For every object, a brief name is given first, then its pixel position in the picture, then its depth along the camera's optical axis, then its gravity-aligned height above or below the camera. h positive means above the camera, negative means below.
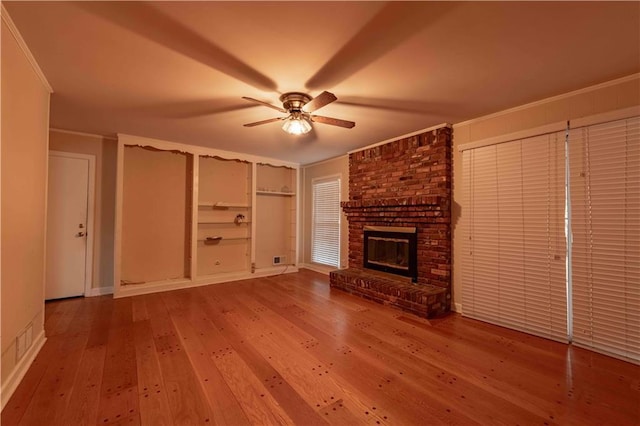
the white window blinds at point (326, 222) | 5.61 -0.12
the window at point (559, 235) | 2.38 -0.17
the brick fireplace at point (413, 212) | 3.57 +0.08
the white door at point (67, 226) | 3.86 -0.16
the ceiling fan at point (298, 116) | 2.70 +1.02
